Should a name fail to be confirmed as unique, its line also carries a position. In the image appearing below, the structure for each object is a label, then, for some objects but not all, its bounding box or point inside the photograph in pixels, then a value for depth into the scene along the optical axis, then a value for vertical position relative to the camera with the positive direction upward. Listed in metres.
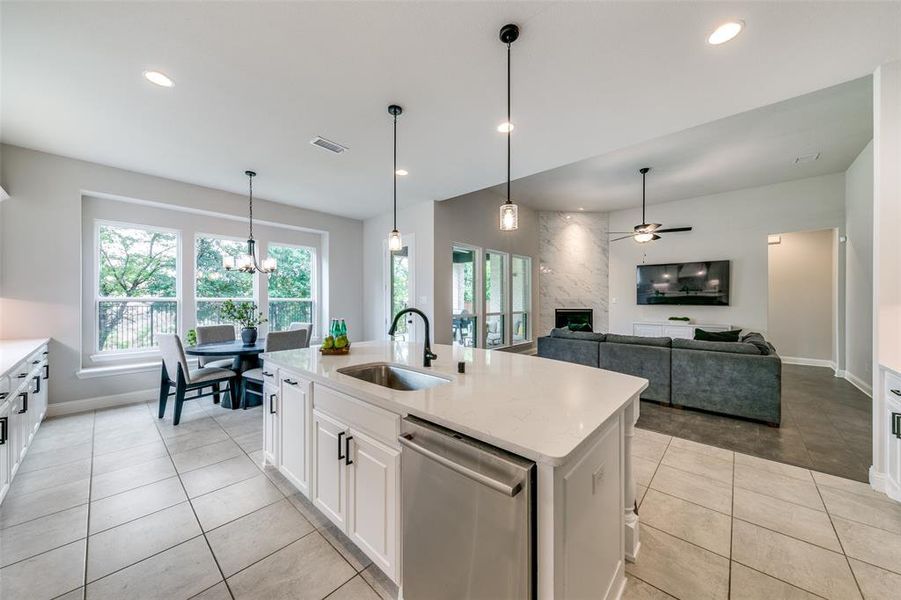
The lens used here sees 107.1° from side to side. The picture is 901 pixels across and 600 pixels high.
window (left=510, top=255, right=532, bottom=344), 7.07 +0.03
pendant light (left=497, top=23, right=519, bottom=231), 2.18 +0.54
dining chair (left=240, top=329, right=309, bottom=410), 3.62 -0.53
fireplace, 7.43 -0.42
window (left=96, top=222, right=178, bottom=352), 4.13 +0.17
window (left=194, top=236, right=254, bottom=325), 4.78 +0.28
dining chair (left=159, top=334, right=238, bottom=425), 3.33 -0.82
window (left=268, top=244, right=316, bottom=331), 5.55 +0.20
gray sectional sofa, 3.26 -0.79
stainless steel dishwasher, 0.96 -0.72
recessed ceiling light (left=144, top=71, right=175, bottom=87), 2.20 +1.49
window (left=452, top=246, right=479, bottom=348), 5.93 +0.01
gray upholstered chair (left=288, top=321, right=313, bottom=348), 4.16 -0.40
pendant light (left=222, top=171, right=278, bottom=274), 3.92 +0.43
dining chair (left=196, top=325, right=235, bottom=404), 4.18 -0.50
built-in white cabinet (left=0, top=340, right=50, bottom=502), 2.05 -0.78
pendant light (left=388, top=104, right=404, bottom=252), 2.93 +0.51
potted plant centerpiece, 3.95 -0.26
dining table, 3.55 -0.57
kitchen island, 0.98 -0.59
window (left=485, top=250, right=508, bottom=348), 6.50 -0.01
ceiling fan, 5.06 +1.01
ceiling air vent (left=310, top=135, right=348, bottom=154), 3.14 +1.49
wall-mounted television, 6.23 +0.27
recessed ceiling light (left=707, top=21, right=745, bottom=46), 1.80 +1.48
